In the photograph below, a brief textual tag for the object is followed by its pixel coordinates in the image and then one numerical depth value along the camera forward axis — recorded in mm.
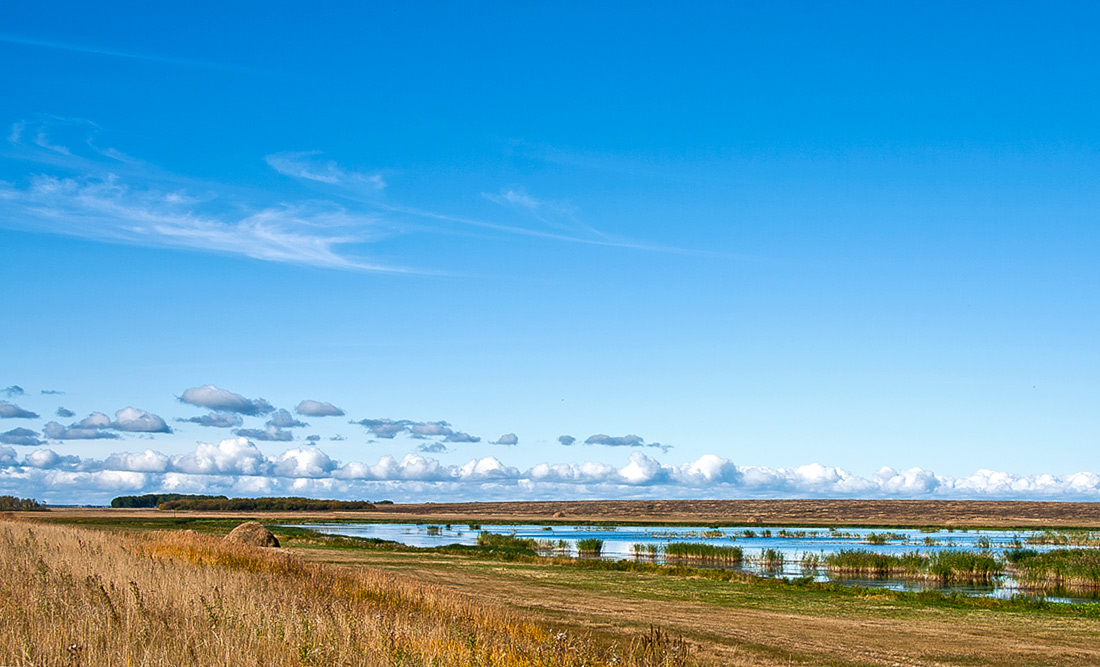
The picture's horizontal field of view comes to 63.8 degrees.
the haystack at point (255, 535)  48031
